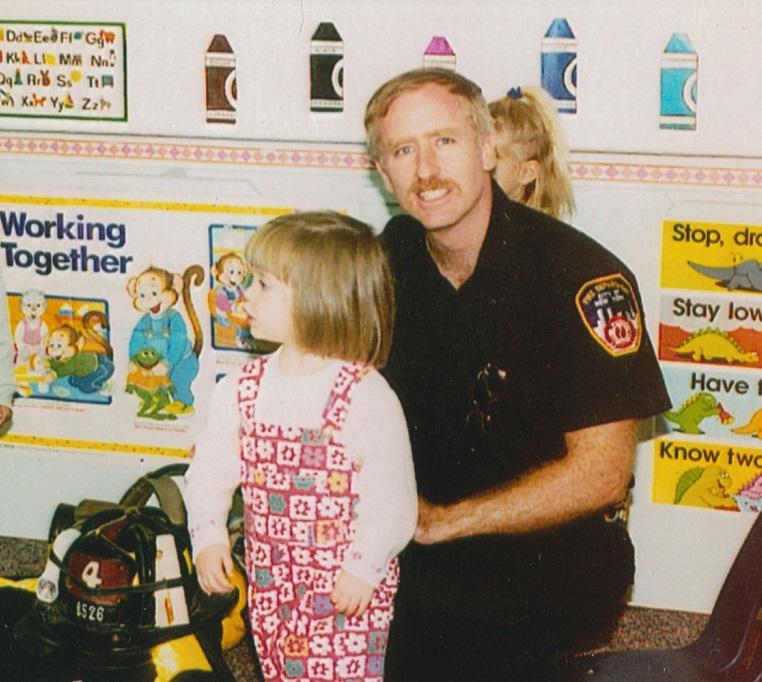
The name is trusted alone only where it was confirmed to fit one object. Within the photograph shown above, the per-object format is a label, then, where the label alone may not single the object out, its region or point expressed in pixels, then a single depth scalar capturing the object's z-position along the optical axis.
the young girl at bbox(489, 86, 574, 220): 1.84
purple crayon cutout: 1.87
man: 1.67
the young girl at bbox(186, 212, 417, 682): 1.55
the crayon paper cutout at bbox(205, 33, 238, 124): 1.98
